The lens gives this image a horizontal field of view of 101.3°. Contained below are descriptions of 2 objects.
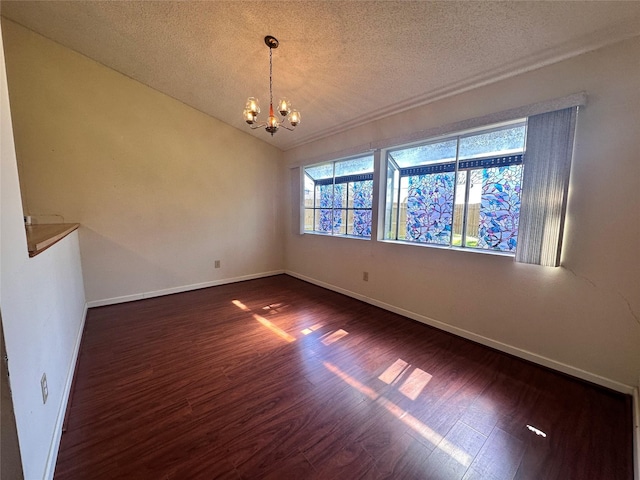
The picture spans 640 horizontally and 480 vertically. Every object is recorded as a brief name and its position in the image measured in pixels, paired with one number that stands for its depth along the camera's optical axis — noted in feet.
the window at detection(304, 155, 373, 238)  12.32
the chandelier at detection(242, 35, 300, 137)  7.16
